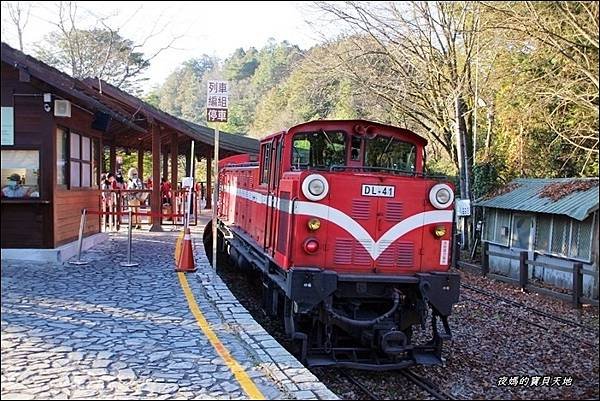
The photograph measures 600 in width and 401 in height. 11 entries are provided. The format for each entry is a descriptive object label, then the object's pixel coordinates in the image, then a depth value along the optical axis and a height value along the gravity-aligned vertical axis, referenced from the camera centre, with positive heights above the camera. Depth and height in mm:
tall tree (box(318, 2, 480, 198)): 17812 +3871
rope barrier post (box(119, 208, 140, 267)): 11028 -1840
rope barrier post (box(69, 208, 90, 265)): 10539 -1583
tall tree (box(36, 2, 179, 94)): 17281 +4017
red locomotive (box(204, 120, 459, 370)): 6852 -973
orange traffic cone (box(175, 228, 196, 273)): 10884 -1709
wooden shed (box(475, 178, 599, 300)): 11594 -998
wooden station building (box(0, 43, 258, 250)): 5219 +414
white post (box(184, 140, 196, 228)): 11381 -757
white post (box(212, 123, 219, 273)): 10367 -468
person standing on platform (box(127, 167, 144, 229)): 18906 -932
